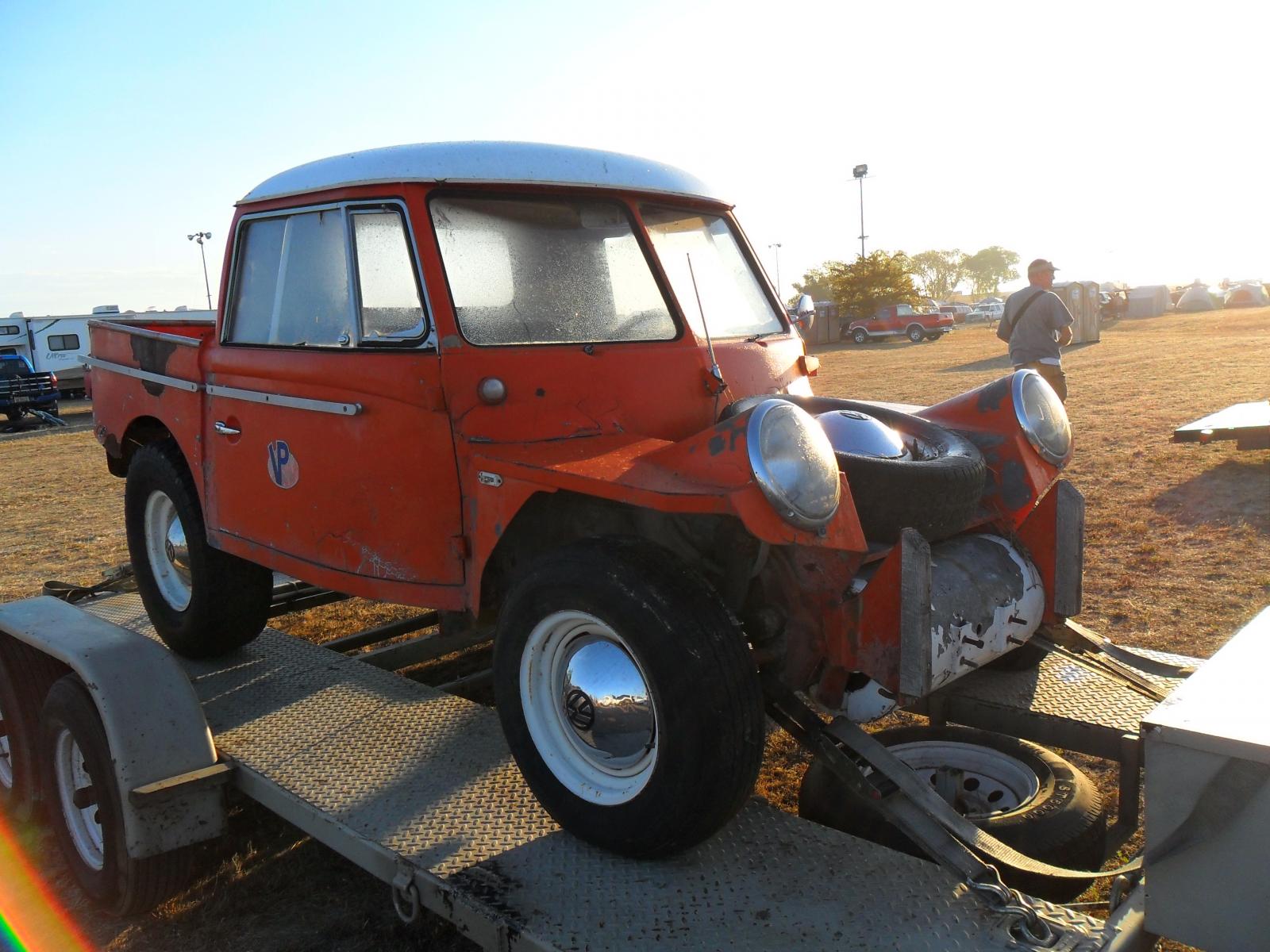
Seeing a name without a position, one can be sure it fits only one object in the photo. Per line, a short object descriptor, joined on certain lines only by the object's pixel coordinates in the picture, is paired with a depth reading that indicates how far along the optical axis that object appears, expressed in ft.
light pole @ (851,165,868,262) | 178.70
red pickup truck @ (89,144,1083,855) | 7.98
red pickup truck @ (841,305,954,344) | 125.39
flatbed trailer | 7.07
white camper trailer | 95.20
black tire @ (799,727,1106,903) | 8.93
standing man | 28.76
